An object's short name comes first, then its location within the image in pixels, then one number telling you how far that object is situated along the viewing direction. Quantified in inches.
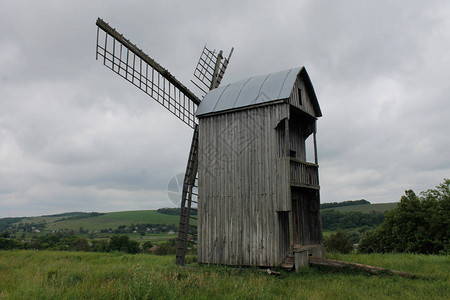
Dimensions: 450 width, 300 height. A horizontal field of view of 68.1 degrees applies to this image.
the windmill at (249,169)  550.9
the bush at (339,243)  1558.8
